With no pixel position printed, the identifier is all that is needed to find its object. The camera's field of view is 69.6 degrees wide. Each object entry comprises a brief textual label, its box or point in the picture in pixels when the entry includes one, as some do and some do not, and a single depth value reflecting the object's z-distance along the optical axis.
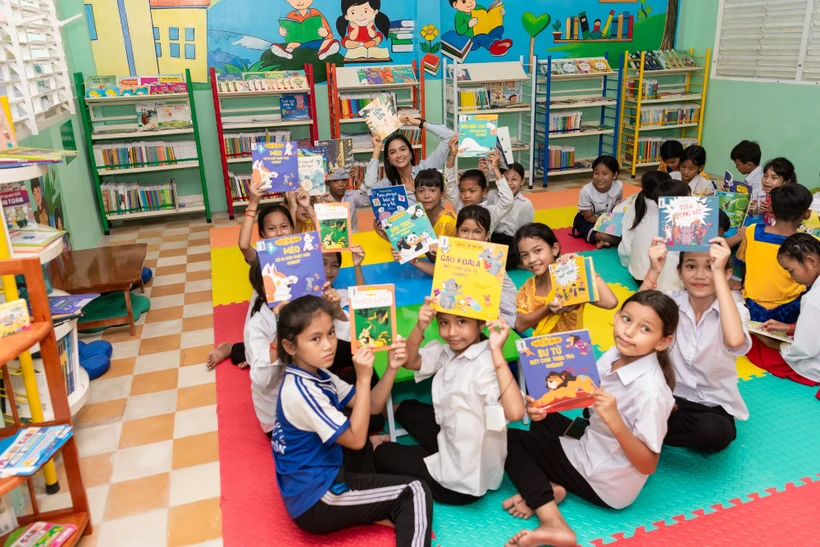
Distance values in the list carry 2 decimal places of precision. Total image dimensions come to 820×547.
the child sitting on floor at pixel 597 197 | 5.29
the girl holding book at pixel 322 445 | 2.02
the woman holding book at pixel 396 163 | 4.39
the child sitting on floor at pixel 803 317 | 3.01
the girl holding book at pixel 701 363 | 2.47
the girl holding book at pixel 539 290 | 2.70
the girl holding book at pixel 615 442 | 2.00
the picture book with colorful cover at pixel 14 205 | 2.75
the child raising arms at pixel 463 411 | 2.12
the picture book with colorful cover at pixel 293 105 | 6.51
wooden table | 3.88
